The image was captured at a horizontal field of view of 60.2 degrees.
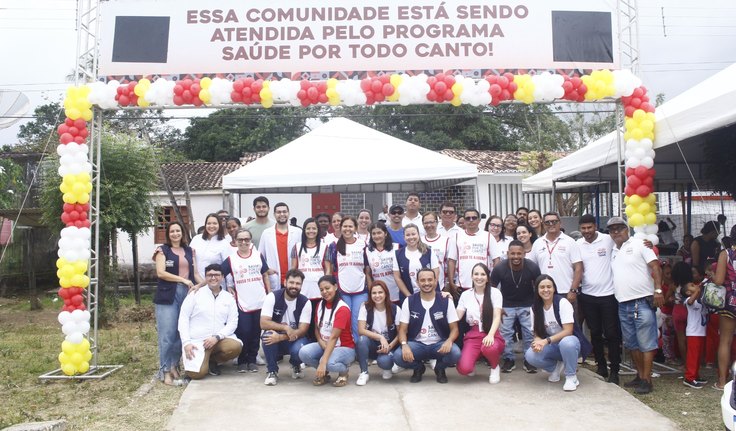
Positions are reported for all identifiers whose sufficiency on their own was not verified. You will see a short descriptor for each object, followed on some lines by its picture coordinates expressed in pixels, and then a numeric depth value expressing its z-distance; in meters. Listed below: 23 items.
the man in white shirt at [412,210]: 7.25
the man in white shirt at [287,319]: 5.84
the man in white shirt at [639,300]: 5.61
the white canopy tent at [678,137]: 5.26
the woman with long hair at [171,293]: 6.22
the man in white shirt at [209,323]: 6.04
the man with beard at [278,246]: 6.72
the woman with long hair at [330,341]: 5.71
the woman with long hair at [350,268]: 6.18
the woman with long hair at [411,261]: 6.09
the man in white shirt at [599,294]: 5.91
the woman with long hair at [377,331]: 5.79
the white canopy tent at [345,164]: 9.22
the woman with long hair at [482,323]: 5.75
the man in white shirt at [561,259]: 6.09
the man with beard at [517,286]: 6.00
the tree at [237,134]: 28.59
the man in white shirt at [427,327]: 5.73
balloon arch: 6.49
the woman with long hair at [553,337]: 5.53
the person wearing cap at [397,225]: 6.86
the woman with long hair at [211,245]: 6.60
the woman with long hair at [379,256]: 6.24
